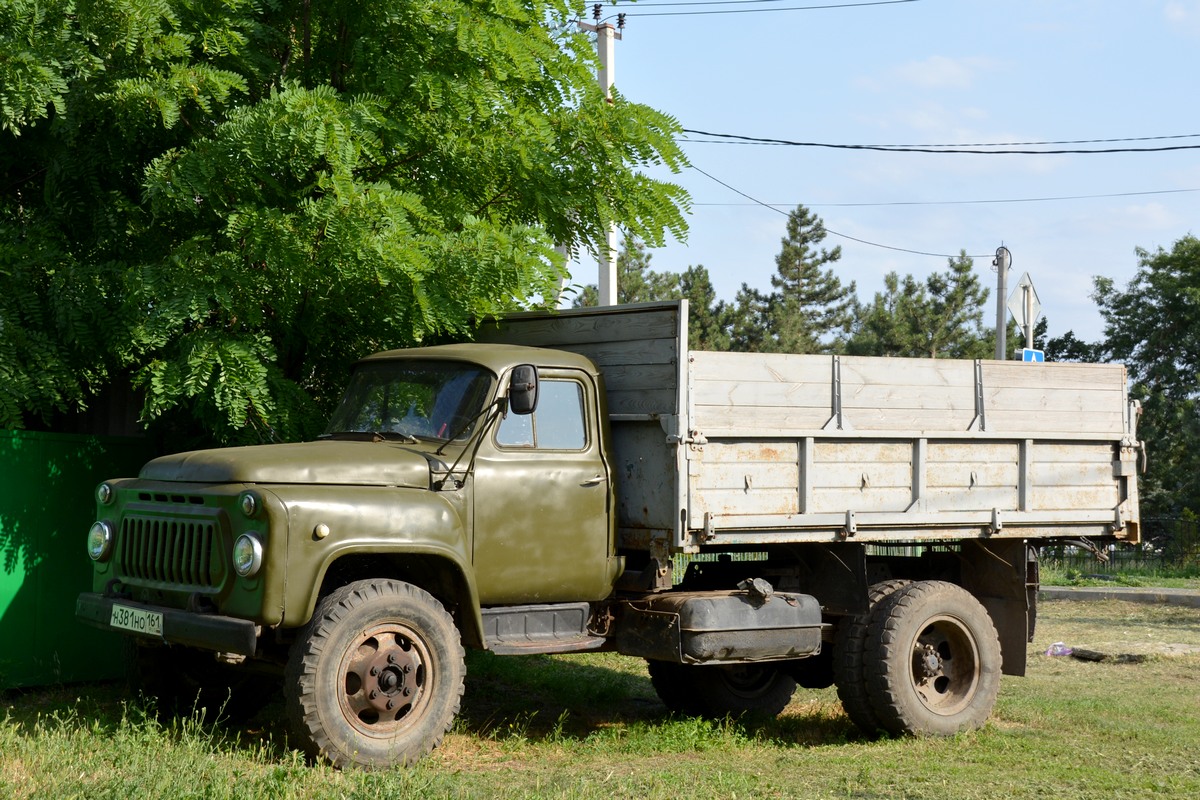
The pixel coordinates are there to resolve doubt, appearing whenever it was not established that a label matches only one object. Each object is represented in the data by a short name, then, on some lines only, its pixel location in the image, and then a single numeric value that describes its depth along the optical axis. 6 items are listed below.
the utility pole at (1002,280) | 22.62
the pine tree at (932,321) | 54.72
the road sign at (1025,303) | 17.53
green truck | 6.90
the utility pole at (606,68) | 16.95
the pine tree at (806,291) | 59.59
